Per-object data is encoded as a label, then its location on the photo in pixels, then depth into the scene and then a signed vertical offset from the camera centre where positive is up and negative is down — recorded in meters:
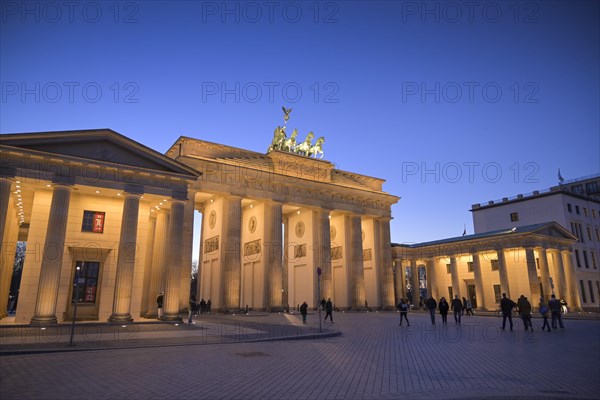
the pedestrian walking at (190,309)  24.50 -0.97
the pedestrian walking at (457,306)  25.45 -0.93
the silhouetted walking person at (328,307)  26.18 -0.93
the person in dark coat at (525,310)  19.75 -0.91
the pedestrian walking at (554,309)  20.53 -0.90
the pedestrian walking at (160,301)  25.41 -0.46
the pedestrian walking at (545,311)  19.86 -0.96
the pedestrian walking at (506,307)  20.98 -0.80
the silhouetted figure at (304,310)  26.08 -1.11
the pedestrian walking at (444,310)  25.18 -1.13
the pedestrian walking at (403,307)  24.75 -0.94
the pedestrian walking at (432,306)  25.05 -0.87
